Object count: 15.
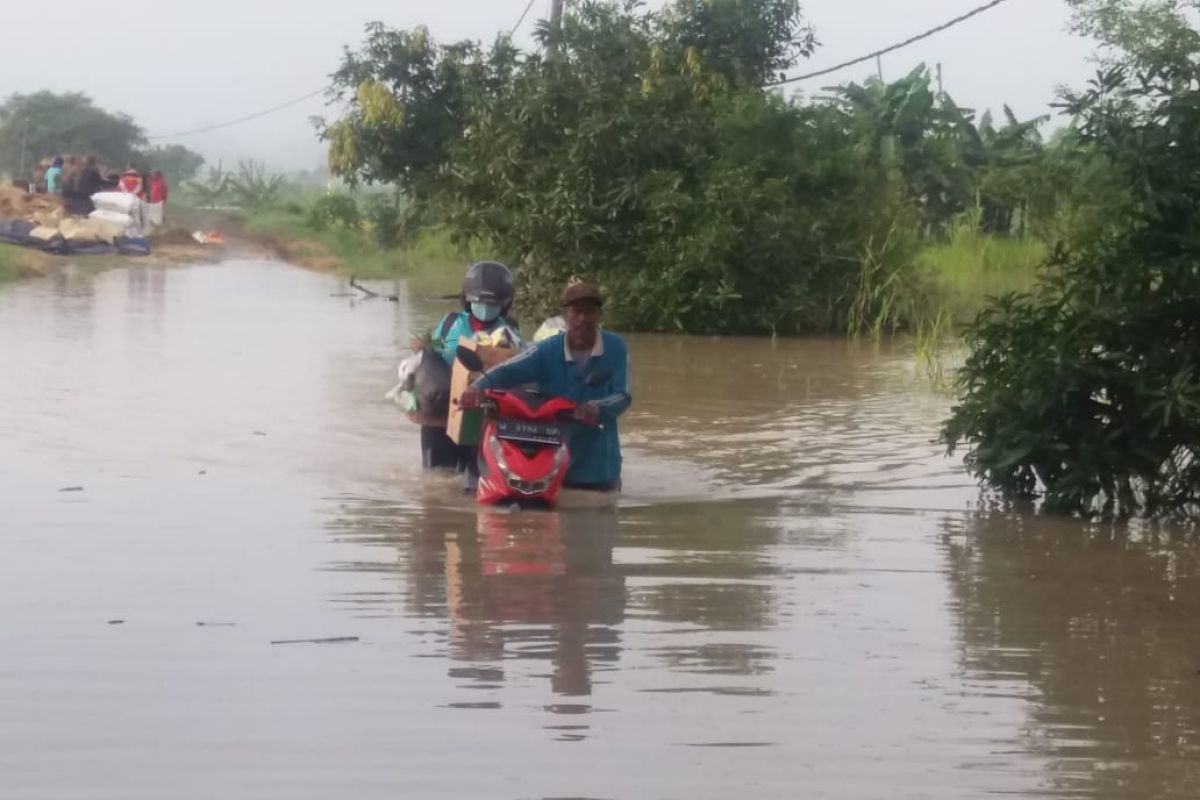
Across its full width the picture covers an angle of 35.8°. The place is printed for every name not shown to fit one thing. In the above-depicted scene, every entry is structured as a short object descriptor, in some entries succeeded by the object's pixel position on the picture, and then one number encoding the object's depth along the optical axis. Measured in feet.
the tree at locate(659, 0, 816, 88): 87.51
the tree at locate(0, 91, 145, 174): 216.54
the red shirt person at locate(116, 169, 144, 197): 143.84
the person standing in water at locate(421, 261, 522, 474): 31.63
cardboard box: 31.40
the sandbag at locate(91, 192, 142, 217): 138.72
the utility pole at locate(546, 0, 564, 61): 81.28
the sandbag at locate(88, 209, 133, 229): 135.64
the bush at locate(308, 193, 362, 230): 156.04
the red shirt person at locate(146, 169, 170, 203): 148.63
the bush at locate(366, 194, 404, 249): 132.98
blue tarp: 122.52
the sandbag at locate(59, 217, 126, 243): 125.94
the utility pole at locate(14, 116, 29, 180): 218.59
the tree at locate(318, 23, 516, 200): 108.99
